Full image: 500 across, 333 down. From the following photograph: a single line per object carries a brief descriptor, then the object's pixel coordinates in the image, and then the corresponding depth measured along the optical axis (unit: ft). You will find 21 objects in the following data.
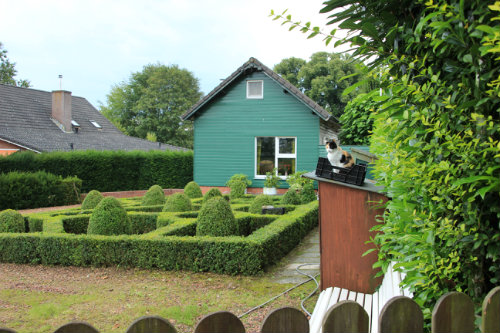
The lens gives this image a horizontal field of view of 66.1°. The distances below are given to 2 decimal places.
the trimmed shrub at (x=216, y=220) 24.30
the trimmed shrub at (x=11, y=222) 28.73
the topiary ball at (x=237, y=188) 53.36
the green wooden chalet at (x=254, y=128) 57.62
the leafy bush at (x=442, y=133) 5.41
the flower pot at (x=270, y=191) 56.54
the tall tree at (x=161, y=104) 167.12
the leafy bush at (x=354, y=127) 52.26
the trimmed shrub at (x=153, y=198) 42.99
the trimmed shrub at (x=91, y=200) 40.47
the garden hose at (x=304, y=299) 15.13
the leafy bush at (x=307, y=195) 44.22
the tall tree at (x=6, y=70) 146.20
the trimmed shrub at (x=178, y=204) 35.35
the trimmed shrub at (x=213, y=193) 36.79
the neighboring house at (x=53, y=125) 77.25
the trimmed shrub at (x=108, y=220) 26.32
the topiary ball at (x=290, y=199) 41.29
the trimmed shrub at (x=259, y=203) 36.01
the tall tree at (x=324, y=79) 125.49
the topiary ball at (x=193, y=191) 47.78
